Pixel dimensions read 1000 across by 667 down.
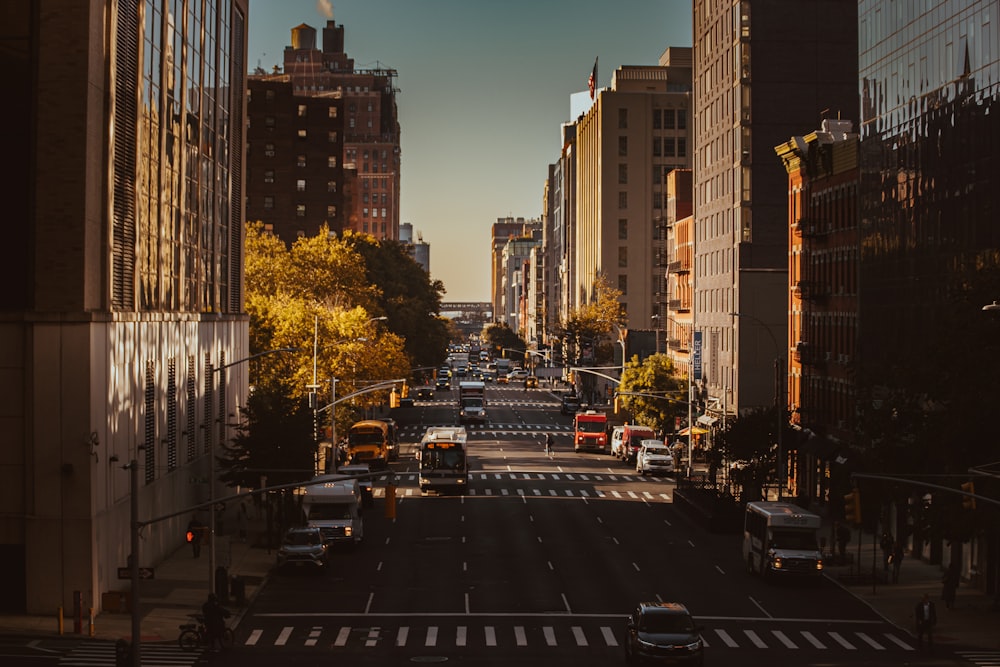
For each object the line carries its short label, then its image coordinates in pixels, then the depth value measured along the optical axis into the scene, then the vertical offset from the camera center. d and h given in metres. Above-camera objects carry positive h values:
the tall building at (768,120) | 103.62 +14.72
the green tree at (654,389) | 112.44 -5.50
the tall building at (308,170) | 178.62 +19.12
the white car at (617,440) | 107.25 -8.88
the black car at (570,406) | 154.88 -8.98
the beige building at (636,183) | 188.88 +18.46
